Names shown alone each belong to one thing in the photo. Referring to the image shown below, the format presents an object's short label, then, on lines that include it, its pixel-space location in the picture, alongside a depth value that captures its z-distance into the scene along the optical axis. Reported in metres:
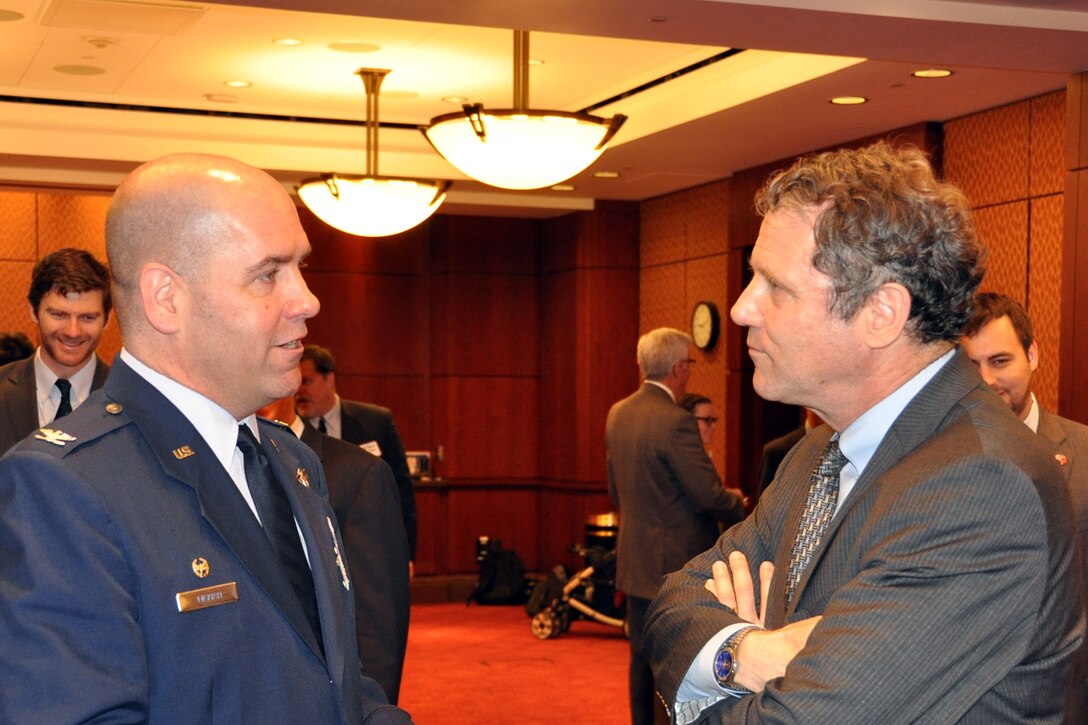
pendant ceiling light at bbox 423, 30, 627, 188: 5.36
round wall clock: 9.57
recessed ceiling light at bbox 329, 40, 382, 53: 6.90
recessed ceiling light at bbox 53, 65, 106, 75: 7.54
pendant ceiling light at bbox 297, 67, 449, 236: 6.80
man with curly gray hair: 1.63
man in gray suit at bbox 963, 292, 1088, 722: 3.68
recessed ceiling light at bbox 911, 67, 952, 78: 5.92
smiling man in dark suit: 3.97
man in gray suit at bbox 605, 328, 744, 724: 5.93
